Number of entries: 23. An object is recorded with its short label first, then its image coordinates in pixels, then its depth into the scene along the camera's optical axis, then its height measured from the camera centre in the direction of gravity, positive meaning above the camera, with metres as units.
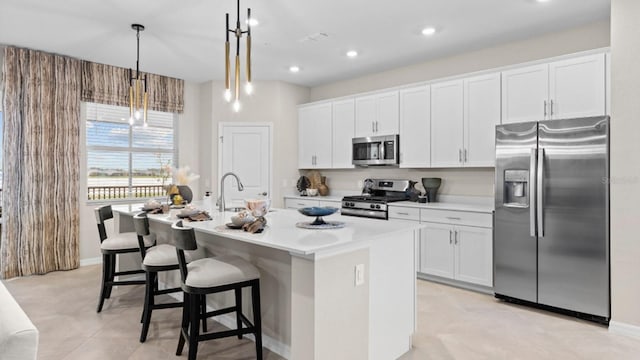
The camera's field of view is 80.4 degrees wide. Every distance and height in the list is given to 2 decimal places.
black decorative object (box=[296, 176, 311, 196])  6.26 -0.10
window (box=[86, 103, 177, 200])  5.36 +0.38
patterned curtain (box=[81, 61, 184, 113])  5.14 +1.31
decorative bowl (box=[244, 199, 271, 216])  2.62 -0.20
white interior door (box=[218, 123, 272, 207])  6.08 +0.37
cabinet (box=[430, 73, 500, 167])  4.16 +0.67
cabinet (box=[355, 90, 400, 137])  5.03 +0.88
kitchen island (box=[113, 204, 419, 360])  2.03 -0.65
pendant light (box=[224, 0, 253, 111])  2.66 +0.75
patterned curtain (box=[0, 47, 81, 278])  4.48 +0.18
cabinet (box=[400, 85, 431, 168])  4.70 +0.66
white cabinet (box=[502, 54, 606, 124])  3.42 +0.86
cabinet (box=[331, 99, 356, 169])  5.54 +0.69
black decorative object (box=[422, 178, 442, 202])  4.81 -0.10
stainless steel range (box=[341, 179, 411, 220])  4.84 -0.26
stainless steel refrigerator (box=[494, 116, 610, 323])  3.13 -0.32
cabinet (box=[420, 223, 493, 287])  3.94 -0.81
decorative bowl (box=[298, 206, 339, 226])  2.56 -0.23
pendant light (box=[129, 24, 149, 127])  3.85 +1.48
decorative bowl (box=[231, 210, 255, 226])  2.50 -0.27
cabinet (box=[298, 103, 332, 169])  5.89 +0.68
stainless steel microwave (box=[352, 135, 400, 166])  5.00 +0.38
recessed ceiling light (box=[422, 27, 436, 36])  3.90 +1.55
